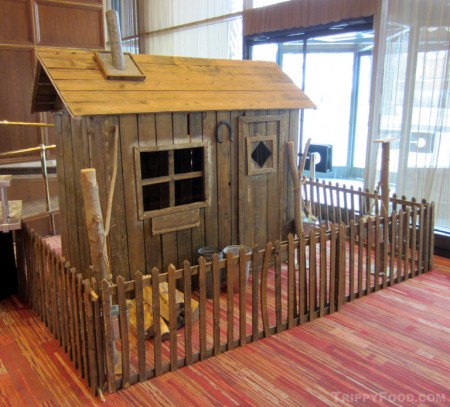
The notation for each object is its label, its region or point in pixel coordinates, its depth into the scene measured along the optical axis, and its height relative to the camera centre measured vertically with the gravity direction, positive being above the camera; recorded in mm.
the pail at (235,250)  4852 -1474
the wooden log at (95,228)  3227 -845
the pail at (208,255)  4668 -1491
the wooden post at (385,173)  5188 -717
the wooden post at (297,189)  5329 -920
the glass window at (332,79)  7574 +519
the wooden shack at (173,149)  4059 -392
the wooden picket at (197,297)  3119 -1549
